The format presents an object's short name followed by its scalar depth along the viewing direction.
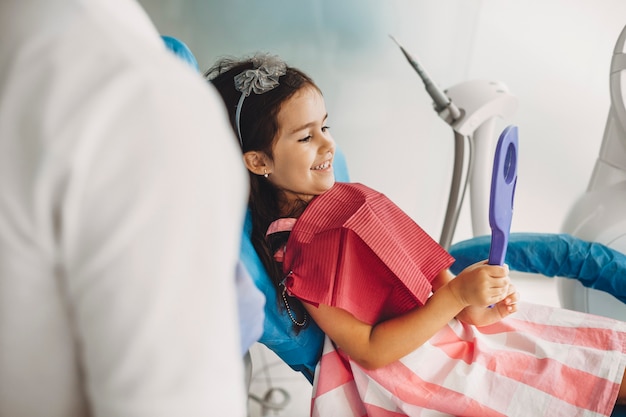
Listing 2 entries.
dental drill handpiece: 1.37
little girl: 0.89
